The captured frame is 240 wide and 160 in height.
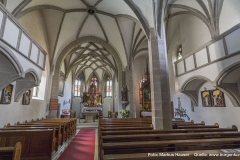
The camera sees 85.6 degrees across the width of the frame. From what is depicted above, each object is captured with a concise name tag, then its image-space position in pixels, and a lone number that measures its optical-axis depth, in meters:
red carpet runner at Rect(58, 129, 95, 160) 4.43
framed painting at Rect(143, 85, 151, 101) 13.72
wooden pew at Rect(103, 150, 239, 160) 1.71
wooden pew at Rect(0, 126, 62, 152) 4.32
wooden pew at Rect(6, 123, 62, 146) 4.93
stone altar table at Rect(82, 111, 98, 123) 14.14
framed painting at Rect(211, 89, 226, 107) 6.27
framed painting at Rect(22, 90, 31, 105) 7.10
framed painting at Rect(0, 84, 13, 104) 5.40
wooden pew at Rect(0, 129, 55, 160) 3.90
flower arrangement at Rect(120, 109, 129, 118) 11.12
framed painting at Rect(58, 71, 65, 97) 16.12
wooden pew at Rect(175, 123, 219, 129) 4.71
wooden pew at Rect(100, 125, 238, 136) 3.39
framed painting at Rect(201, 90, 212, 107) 6.99
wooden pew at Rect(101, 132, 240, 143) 2.79
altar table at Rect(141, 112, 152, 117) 12.90
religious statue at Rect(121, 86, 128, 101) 11.78
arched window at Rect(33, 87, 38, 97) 9.23
